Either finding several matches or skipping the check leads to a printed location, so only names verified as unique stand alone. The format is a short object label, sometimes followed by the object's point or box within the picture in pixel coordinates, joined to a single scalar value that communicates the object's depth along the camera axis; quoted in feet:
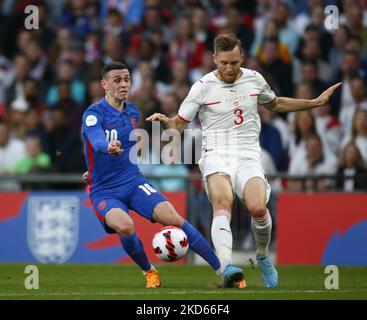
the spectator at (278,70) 60.54
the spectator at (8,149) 62.64
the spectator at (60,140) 61.31
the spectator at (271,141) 57.98
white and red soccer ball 37.37
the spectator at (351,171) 55.01
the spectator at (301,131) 55.93
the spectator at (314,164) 55.67
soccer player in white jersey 38.06
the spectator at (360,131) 55.36
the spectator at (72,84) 65.67
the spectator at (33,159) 60.70
